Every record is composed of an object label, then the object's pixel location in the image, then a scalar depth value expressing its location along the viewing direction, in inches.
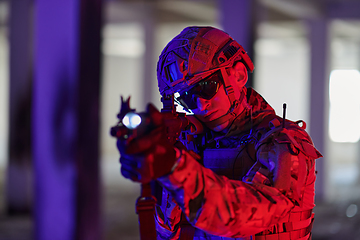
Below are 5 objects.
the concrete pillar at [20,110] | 203.6
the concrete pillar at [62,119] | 113.0
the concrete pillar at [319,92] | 233.8
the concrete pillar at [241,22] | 166.9
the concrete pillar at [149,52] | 263.6
